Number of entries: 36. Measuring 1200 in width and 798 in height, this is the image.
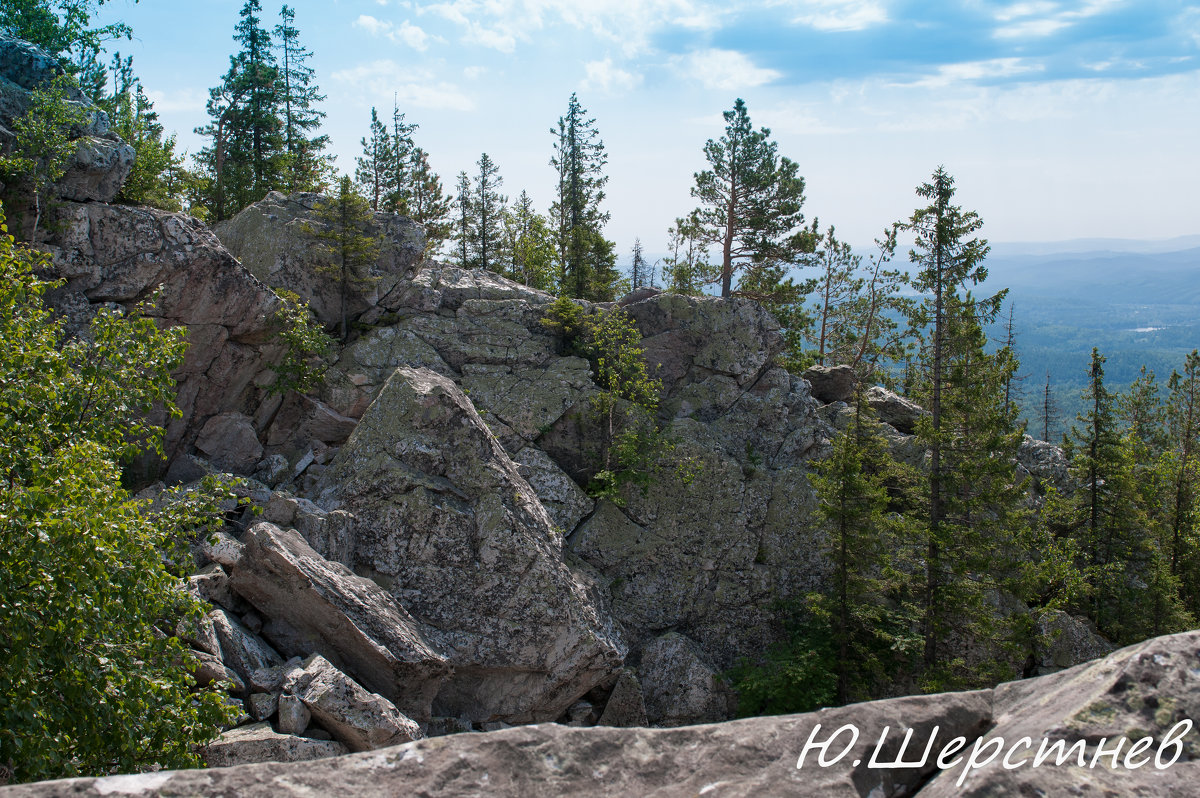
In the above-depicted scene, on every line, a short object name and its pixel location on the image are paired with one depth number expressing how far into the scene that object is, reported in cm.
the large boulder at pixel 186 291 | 2067
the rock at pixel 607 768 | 334
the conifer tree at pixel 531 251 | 4253
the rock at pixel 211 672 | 1350
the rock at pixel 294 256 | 2798
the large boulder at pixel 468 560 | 1869
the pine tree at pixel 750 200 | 3741
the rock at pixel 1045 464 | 3222
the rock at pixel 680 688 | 2188
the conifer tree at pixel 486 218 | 5553
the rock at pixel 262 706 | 1385
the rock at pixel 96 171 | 2092
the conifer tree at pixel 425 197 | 4924
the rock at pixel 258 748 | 1268
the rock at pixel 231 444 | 2273
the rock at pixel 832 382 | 3381
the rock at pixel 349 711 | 1396
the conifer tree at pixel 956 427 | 2289
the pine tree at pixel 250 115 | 4084
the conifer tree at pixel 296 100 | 4538
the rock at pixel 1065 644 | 2525
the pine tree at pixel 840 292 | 4869
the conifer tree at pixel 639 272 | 5978
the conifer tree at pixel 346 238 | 2808
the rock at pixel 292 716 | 1372
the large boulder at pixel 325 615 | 1573
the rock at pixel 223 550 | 1641
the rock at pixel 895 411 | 3288
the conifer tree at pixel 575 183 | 5134
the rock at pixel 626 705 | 2097
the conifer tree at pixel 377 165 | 4881
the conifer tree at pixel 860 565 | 2312
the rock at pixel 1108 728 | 328
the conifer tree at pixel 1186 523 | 2905
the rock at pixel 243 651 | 1441
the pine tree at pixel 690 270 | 3888
